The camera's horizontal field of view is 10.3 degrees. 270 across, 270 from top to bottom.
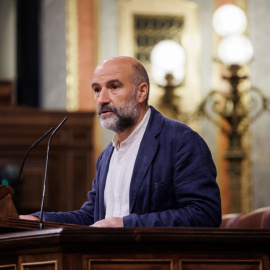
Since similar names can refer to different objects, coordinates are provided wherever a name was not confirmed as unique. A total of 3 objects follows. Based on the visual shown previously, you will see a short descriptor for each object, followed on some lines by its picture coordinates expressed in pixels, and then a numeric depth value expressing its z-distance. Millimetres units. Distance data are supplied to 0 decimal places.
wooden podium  4307
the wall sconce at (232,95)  12527
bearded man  5538
